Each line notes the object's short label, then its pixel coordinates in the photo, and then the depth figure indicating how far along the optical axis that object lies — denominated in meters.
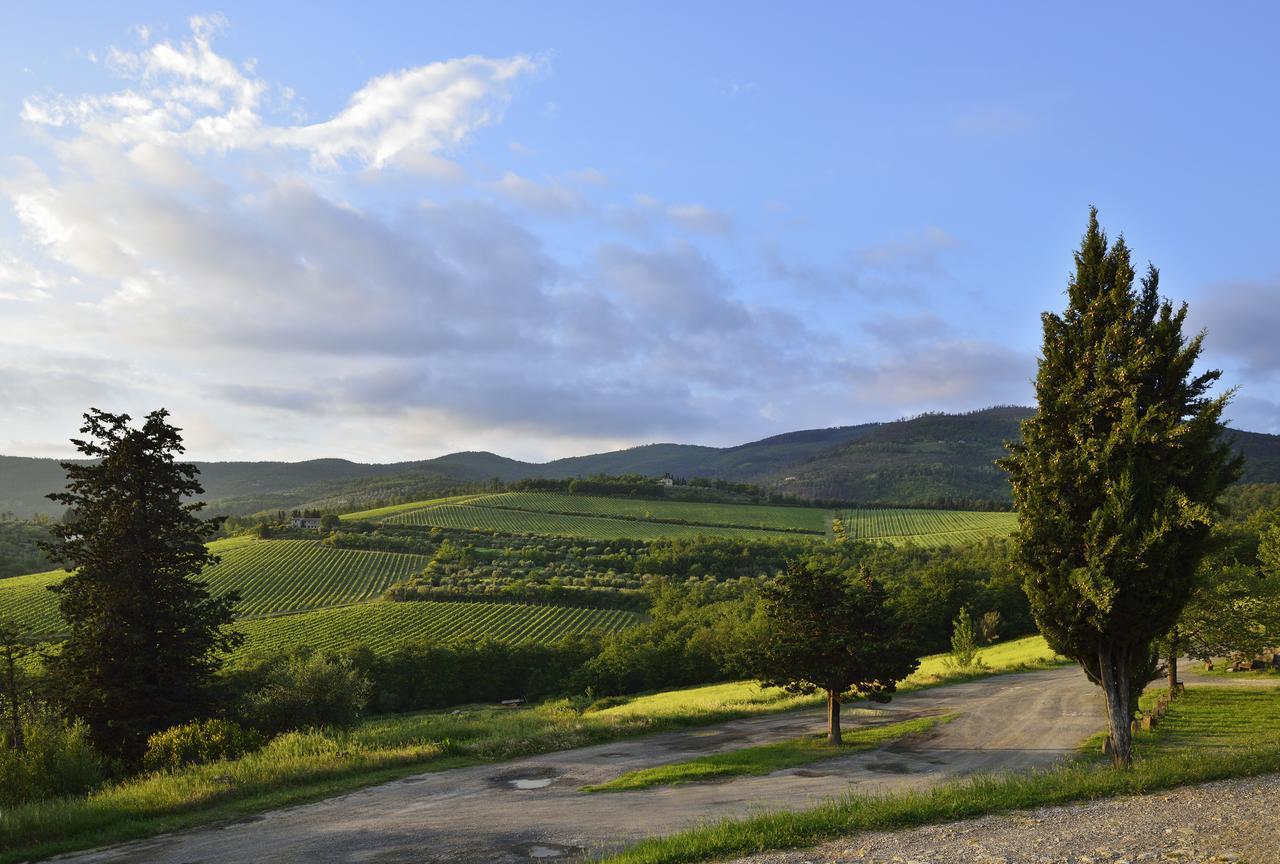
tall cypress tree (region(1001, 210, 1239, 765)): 15.98
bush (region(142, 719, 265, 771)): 25.09
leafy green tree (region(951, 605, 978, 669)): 49.47
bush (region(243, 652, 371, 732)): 33.12
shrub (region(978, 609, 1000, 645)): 71.88
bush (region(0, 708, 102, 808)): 20.67
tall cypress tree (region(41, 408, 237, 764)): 27.58
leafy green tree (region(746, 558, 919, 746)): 28.81
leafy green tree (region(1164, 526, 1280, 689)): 33.84
